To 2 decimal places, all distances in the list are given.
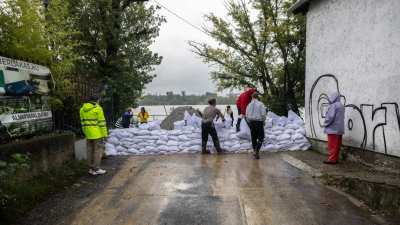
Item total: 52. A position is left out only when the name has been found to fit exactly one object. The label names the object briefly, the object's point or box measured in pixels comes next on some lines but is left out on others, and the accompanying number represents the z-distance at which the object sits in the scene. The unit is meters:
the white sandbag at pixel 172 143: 7.41
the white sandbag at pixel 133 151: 7.25
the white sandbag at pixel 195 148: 7.28
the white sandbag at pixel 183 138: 7.51
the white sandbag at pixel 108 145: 7.28
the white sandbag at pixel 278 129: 7.65
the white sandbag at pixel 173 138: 7.57
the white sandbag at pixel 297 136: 7.29
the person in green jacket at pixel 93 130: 5.09
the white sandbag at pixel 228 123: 7.81
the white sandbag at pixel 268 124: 7.79
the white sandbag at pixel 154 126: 7.91
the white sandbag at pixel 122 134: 7.59
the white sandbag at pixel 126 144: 7.36
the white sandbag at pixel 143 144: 7.45
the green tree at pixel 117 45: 11.37
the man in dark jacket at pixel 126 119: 10.38
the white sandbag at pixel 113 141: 7.37
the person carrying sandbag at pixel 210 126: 7.03
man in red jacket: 7.73
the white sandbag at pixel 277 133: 7.50
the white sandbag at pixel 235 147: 7.23
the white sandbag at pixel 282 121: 7.95
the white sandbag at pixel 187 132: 7.62
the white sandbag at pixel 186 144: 7.41
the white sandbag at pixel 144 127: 7.93
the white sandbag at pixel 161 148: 7.33
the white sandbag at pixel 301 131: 7.50
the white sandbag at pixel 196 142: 7.40
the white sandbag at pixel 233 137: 7.47
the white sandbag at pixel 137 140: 7.48
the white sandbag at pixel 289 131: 7.48
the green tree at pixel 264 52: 14.38
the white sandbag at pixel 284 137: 7.29
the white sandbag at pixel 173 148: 7.32
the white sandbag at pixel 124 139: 7.53
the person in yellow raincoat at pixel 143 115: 12.16
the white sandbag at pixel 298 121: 7.93
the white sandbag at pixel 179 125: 8.09
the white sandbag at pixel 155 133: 7.70
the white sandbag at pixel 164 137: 7.58
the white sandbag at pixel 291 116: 8.10
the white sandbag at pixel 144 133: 7.67
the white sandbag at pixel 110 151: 7.08
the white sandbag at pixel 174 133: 7.68
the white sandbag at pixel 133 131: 7.71
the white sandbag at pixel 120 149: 7.28
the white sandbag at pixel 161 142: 7.45
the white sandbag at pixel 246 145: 7.23
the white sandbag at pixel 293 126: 7.69
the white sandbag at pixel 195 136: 7.54
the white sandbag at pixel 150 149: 7.31
